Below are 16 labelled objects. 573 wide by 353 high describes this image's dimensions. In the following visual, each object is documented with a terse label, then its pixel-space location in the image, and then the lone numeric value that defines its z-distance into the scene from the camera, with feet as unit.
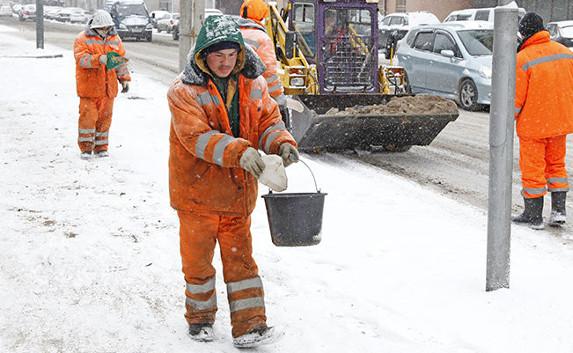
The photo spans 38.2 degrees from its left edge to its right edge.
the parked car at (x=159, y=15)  167.04
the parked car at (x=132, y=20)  127.44
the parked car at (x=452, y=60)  48.62
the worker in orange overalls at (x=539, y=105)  21.93
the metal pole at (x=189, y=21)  31.89
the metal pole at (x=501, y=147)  15.06
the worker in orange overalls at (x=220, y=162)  12.93
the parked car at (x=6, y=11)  255.70
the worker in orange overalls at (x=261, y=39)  24.63
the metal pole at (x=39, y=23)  86.36
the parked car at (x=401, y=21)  105.09
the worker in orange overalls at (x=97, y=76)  29.73
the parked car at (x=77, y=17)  217.15
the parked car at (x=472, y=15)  95.46
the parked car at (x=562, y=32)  78.07
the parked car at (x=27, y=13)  203.41
